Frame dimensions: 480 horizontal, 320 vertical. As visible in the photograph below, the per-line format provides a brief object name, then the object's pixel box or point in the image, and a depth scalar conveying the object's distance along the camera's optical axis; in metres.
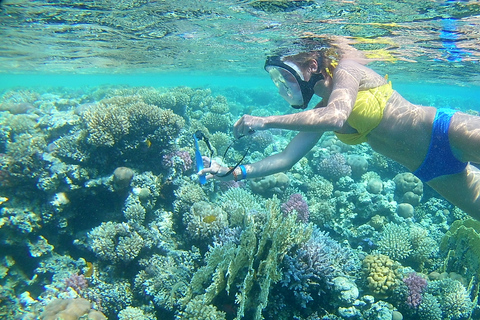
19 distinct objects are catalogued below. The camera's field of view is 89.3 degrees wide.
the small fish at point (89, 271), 4.51
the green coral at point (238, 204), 4.32
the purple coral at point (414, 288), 3.98
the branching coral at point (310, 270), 3.32
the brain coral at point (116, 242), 4.39
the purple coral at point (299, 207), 5.78
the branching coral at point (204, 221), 4.24
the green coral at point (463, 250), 4.84
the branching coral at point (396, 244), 4.96
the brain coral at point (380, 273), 3.99
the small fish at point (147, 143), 5.72
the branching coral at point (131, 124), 5.32
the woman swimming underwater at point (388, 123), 2.91
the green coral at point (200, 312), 3.07
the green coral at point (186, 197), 5.05
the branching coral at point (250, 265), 3.12
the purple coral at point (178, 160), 5.71
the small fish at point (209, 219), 4.34
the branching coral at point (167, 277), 3.65
